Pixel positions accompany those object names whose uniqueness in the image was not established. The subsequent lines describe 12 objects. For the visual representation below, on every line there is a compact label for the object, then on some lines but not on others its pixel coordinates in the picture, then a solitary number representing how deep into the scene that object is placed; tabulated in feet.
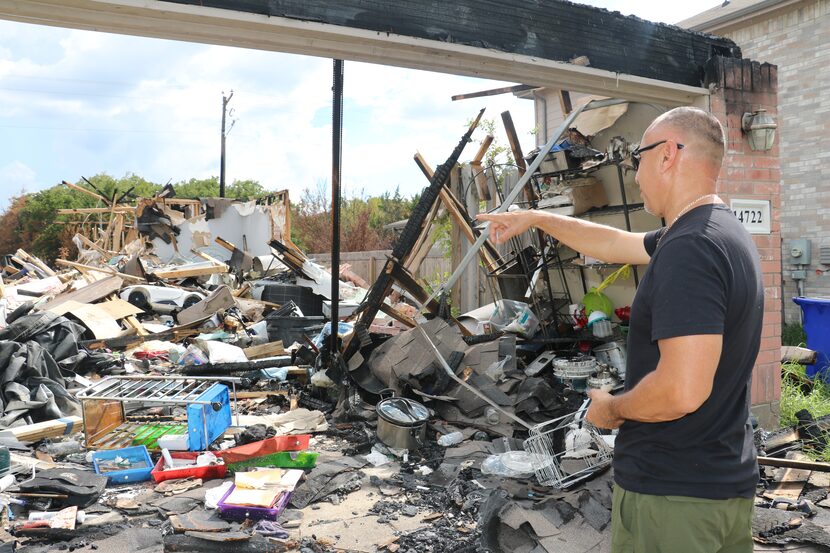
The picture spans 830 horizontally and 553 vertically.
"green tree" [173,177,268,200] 110.52
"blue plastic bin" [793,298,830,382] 23.31
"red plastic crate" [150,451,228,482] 14.80
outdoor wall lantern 17.87
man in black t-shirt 5.27
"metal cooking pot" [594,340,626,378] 18.90
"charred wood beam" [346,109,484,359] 21.18
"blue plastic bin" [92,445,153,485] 14.76
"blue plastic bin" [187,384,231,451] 16.15
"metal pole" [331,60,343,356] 20.08
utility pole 88.74
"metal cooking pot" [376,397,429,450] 16.88
